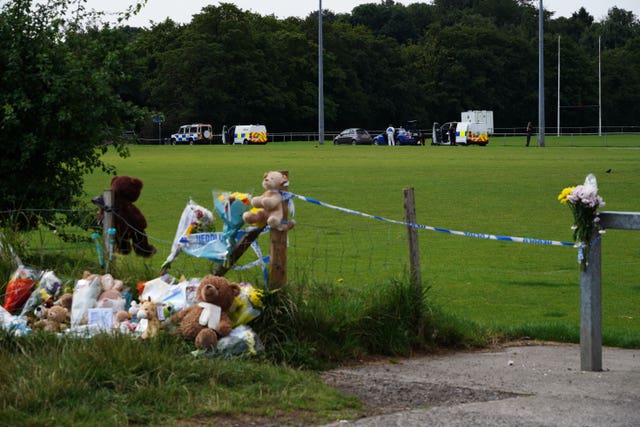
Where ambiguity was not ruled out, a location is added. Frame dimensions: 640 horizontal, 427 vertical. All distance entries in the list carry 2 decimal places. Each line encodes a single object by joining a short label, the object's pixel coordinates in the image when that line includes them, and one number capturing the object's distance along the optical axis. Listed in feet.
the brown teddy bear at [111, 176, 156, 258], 64.62
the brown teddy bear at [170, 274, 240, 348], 47.09
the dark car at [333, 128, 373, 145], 496.24
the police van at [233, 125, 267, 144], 510.15
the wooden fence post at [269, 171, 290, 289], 51.82
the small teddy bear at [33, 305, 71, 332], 50.84
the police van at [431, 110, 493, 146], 452.36
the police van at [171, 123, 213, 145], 541.19
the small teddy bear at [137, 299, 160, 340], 47.45
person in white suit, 488.75
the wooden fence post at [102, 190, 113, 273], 60.17
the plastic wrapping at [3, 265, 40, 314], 55.25
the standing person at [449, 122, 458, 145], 476.26
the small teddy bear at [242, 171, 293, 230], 52.22
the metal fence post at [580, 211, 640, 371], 47.94
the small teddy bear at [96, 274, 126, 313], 52.44
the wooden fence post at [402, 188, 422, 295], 53.96
